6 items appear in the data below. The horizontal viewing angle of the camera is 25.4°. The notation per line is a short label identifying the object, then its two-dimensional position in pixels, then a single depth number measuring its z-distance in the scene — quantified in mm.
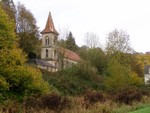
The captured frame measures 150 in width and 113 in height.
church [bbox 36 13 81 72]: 87000
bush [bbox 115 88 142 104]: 25047
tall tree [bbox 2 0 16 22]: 53666
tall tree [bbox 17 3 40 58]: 62281
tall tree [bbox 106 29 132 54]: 63928
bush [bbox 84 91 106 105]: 22091
